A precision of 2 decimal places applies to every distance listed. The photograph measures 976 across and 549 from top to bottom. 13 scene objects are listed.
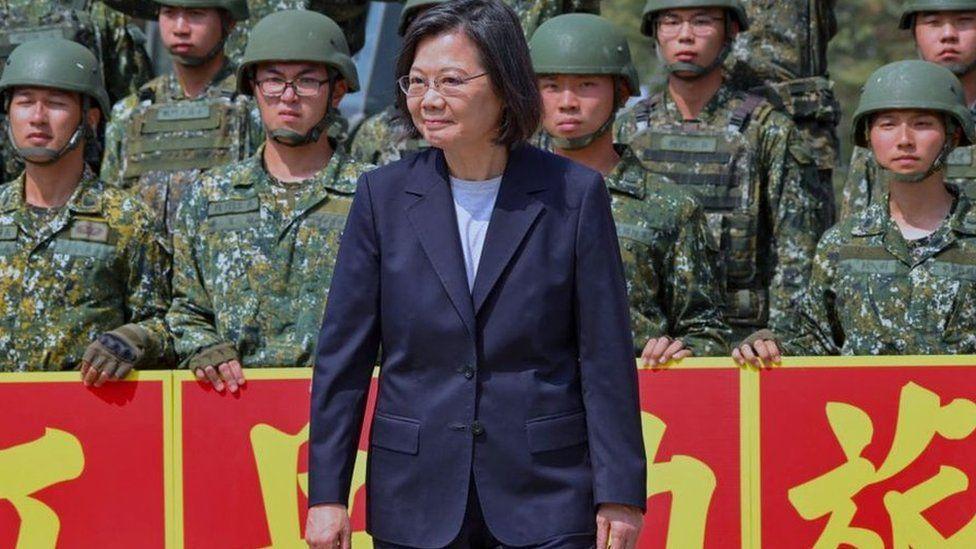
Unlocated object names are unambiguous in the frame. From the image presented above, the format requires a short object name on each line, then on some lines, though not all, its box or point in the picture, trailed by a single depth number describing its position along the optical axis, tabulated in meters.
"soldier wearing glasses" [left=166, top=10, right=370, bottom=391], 14.40
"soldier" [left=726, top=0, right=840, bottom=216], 18.87
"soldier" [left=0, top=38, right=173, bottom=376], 14.60
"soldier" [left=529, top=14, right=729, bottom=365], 14.46
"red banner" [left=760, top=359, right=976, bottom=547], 13.20
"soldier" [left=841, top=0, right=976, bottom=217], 17.00
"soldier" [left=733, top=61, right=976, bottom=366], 14.33
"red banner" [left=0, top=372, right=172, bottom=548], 13.69
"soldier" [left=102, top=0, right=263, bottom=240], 17.78
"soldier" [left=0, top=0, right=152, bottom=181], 19.73
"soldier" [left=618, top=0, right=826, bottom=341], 17.15
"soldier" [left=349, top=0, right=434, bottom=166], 18.12
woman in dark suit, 9.49
